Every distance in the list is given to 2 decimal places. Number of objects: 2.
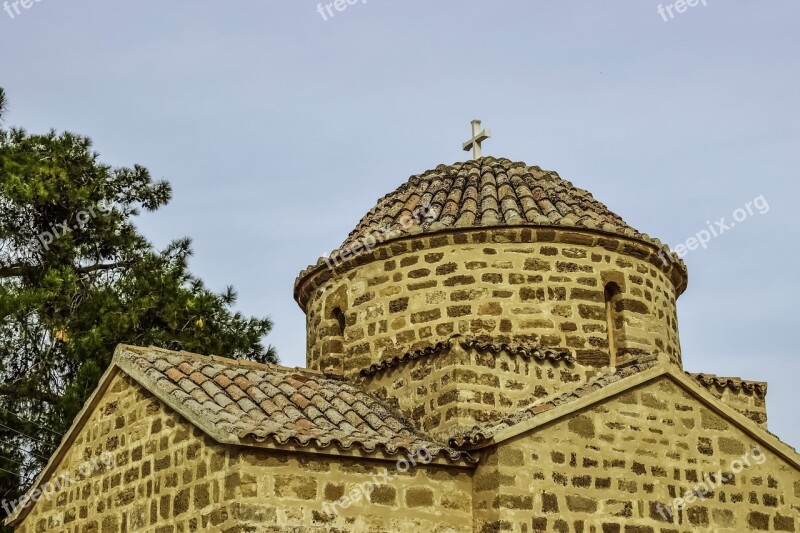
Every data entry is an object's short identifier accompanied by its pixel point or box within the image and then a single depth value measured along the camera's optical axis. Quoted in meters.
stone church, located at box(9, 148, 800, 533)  9.21
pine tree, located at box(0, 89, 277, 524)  17.83
